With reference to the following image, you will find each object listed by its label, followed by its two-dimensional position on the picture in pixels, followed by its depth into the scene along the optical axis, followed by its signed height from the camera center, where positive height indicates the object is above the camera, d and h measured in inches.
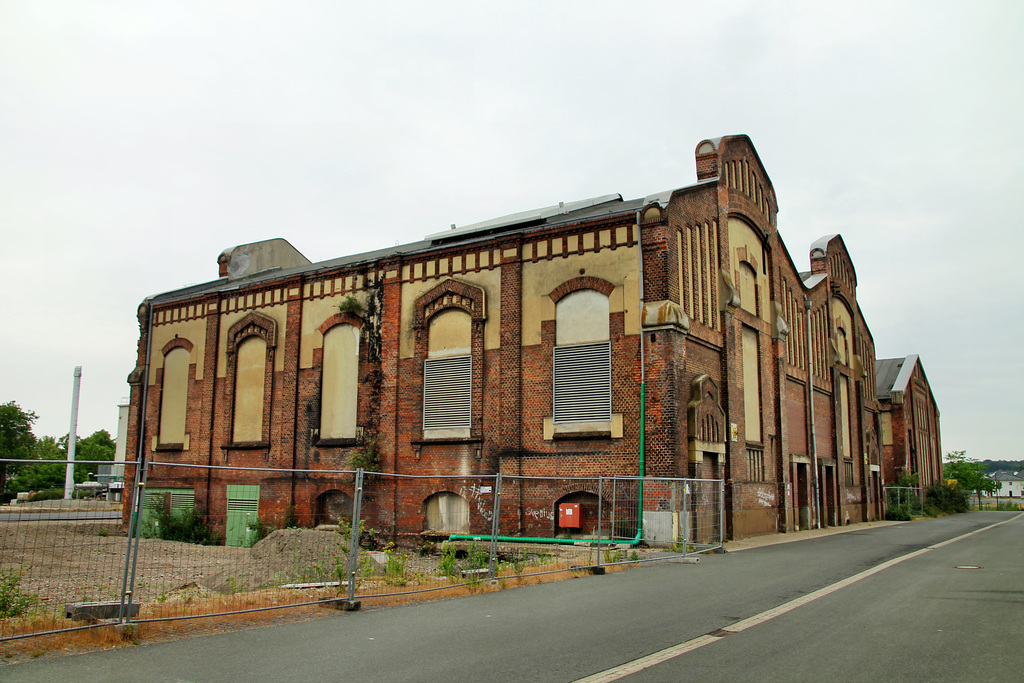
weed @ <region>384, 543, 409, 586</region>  455.8 -69.7
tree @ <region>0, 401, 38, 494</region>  3476.9 +95.6
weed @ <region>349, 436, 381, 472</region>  924.6 -4.4
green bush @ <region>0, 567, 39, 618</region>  304.0 -57.9
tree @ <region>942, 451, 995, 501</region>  3002.0 -46.0
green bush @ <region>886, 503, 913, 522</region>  1603.1 -111.0
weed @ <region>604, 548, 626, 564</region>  591.3 -75.3
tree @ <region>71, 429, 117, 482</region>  3649.1 +23.7
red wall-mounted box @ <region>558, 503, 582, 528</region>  765.9 -57.8
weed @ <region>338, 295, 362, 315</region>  985.5 +187.5
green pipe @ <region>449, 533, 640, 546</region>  694.8 -80.5
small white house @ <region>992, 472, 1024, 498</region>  6609.3 -206.3
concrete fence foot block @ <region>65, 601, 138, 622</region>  310.5 -63.2
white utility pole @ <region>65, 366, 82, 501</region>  2342.0 +131.8
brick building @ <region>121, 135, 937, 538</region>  795.4 +113.8
